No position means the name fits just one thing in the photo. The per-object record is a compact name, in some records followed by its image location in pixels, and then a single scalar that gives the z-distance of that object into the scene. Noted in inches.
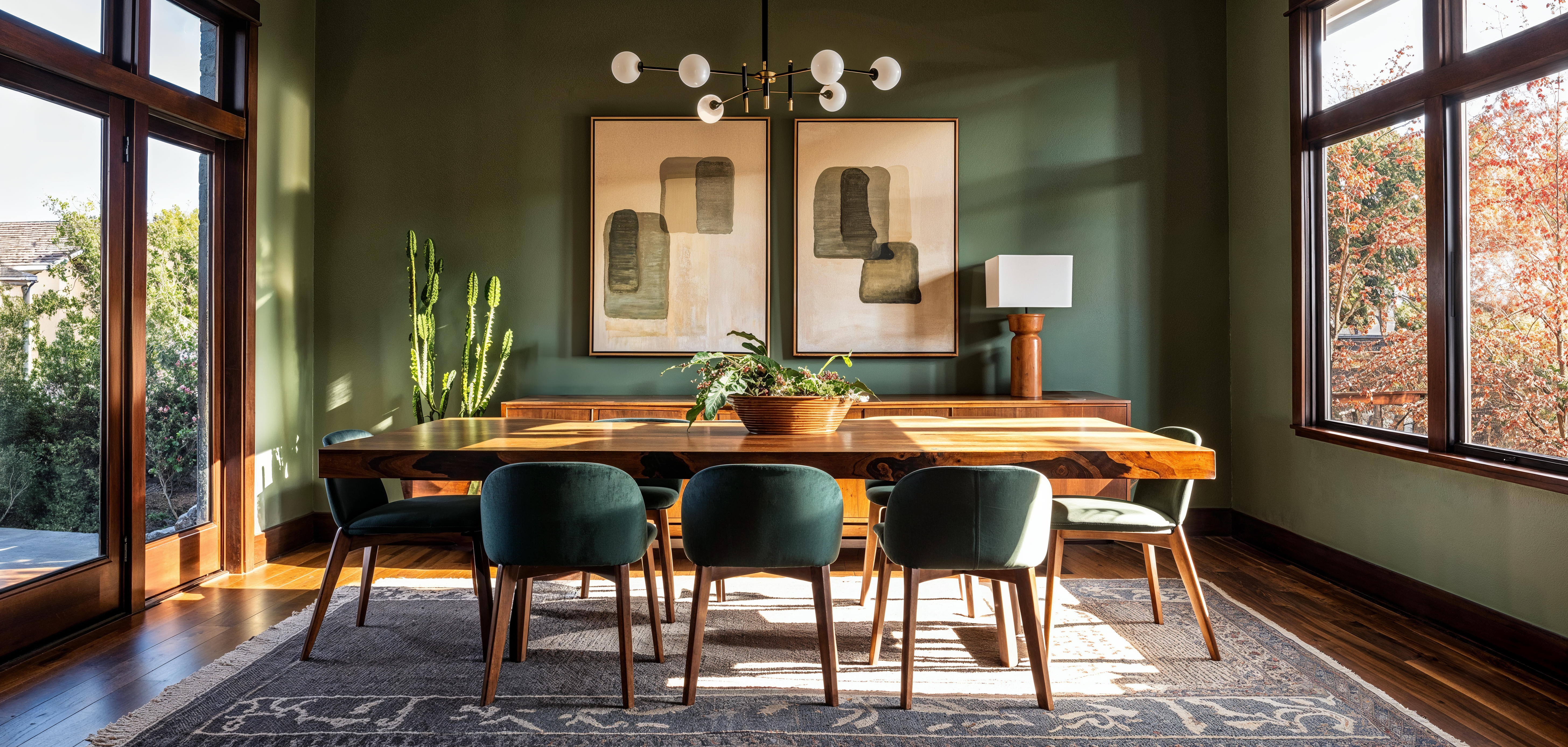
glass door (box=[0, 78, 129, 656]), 117.7
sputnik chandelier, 116.0
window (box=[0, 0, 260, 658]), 119.3
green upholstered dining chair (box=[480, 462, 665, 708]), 93.0
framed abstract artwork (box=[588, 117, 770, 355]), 189.8
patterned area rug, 91.4
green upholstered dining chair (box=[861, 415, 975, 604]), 126.3
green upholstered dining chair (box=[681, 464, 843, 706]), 92.7
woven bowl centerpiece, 114.3
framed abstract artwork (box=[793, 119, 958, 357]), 189.6
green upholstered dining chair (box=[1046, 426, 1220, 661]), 112.5
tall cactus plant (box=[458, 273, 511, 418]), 181.9
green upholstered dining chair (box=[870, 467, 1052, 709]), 92.0
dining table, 99.0
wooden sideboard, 168.9
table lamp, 175.0
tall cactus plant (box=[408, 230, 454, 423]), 179.8
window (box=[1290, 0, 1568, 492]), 114.7
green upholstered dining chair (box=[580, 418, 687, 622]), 124.7
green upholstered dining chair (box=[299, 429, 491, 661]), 112.5
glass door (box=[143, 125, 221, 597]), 147.3
